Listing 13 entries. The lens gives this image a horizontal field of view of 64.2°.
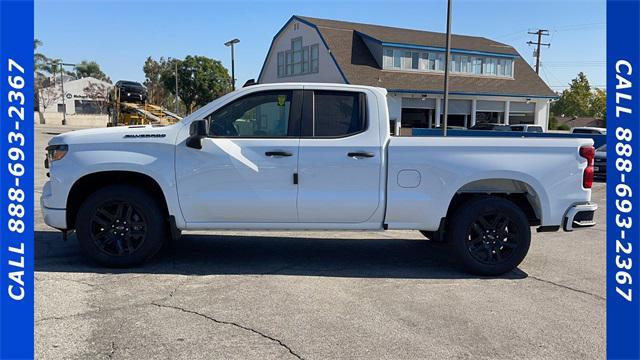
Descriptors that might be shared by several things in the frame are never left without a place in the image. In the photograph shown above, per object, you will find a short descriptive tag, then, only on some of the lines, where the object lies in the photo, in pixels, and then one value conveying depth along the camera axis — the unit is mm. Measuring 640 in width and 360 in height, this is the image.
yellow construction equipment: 31169
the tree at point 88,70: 107125
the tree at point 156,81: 70200
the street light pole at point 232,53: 31900
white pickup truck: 5344
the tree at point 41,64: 84312
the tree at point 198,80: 61969
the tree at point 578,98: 78250
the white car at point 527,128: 30081
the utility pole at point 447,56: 18281
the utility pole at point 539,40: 50425
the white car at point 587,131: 29023
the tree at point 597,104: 79369
